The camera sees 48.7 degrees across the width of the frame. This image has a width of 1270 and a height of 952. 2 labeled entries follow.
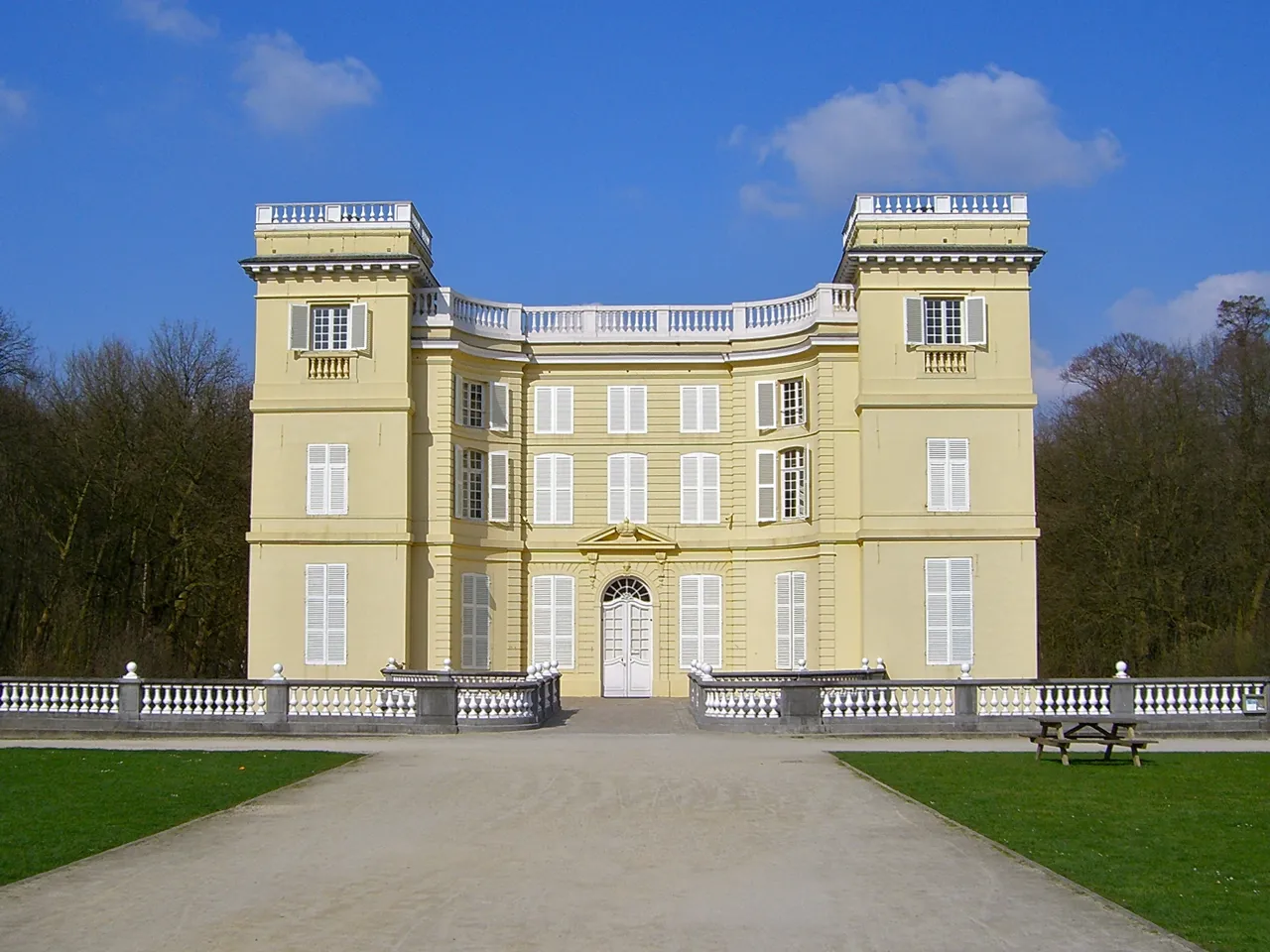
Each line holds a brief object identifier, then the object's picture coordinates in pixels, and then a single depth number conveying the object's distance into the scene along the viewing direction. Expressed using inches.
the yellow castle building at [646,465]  1179.3
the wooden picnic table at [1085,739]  705.6
